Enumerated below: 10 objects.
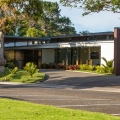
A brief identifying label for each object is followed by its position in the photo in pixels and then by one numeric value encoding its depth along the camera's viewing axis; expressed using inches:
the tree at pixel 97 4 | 506.5
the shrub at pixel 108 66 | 1302.9
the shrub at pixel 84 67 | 1470.2
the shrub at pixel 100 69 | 1337.4
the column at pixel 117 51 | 1278.3
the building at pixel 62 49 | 1469.4
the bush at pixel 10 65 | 1751.2
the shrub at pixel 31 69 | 1116.5
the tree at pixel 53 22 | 3051.2
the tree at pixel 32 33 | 2232.0
